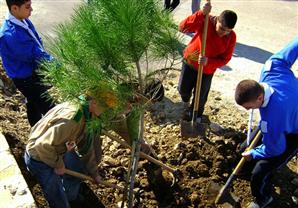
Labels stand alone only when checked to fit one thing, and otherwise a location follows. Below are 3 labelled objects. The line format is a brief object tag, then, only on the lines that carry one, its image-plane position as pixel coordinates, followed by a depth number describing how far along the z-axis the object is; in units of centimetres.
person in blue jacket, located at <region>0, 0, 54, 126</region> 363
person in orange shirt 401
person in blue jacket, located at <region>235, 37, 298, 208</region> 319
